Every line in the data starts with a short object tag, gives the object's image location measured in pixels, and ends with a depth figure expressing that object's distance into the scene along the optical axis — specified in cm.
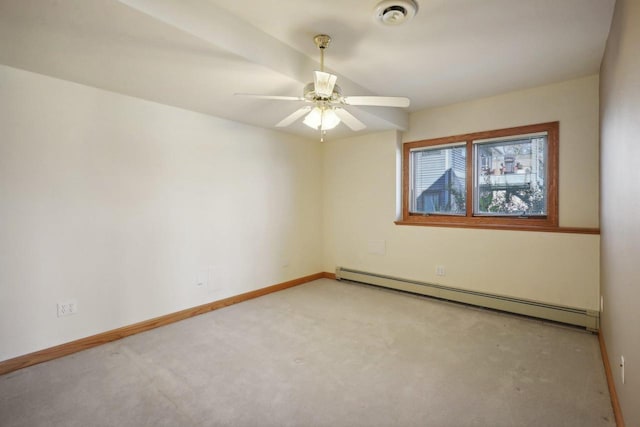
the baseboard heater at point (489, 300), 299
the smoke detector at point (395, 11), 195
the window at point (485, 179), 336
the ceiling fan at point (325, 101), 216
